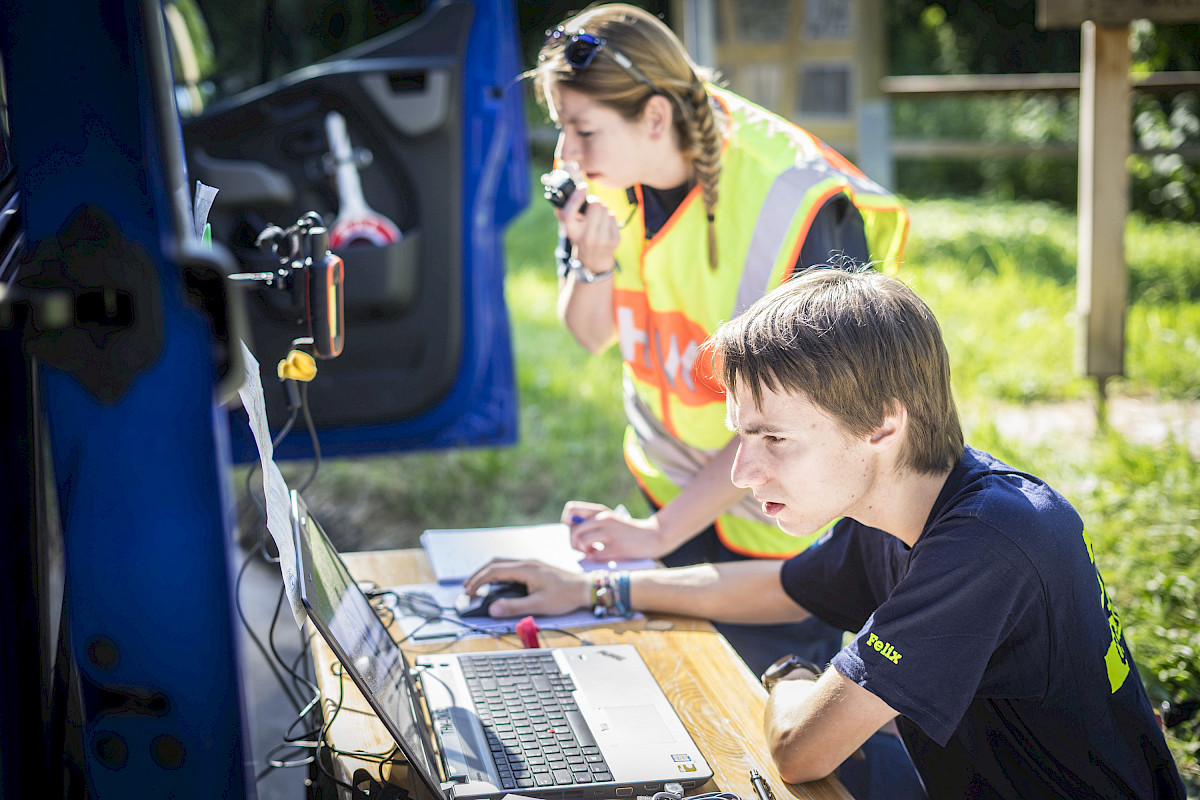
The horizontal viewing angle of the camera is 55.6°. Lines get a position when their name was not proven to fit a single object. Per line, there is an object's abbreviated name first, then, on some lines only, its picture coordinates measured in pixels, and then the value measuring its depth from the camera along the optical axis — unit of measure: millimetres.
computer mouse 1751
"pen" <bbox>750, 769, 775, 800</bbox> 1266
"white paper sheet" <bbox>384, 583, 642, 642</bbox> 1684
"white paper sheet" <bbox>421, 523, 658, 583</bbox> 1929
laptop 1232
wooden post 4082
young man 1250
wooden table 1316
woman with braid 1932
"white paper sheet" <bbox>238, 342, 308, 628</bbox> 1042
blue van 697
